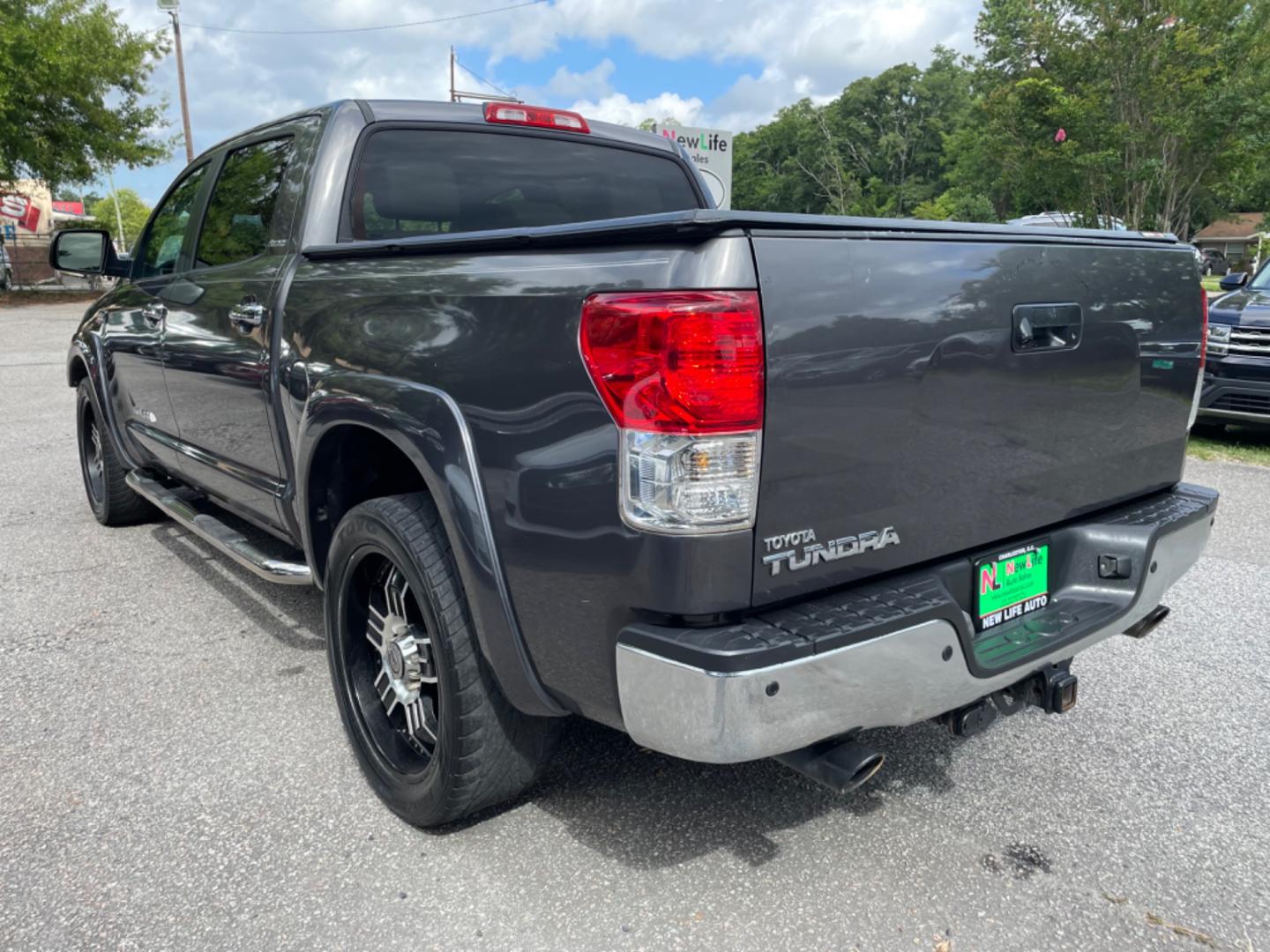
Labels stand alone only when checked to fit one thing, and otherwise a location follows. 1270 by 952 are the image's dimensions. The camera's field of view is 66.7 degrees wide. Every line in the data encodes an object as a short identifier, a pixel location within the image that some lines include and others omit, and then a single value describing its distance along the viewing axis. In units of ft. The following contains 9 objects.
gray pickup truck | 6.06
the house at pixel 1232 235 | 250.98
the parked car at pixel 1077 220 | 69.14
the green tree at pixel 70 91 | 76.74
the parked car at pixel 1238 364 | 24.32
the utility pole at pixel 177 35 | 89.25
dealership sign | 31.96
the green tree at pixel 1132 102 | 67.41
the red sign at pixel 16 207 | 89.51
